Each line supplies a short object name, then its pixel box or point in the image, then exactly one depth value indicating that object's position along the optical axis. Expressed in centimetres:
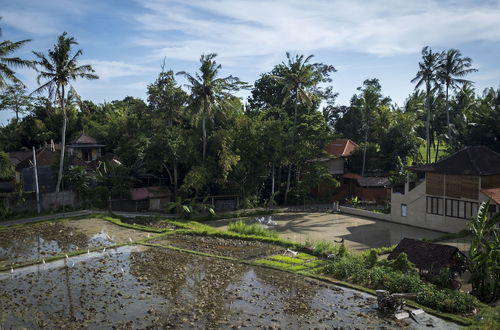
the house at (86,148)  4578
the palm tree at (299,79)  4031
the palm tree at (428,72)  4191
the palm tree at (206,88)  3603
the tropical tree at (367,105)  4631
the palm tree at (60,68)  3309
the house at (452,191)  2894
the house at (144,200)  3734
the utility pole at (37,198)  3448
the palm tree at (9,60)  2483
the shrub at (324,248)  2382
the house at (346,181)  4334
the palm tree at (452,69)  4153
